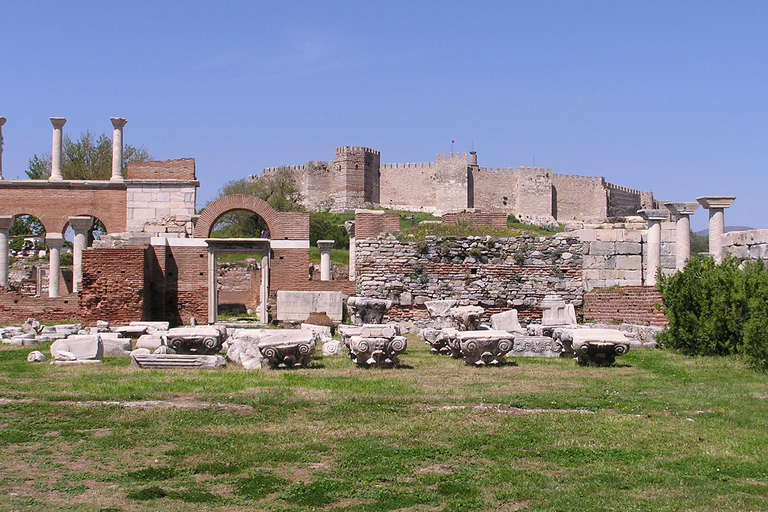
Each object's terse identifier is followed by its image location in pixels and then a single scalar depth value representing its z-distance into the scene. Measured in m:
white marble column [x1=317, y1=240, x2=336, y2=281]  26.00
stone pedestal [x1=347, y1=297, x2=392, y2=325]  15.86
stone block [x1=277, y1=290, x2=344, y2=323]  21.64
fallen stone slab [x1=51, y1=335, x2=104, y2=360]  12.59
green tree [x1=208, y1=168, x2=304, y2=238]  49.22
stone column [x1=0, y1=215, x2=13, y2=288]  26.36
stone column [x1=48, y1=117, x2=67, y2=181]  30.14
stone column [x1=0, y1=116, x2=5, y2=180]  30.91
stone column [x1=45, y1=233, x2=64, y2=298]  26.83
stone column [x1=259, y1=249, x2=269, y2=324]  23.19
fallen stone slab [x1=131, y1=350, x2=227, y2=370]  11.52
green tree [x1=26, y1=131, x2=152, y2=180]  46.47
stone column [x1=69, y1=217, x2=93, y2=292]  25.81
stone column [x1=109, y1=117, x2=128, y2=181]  29.00
